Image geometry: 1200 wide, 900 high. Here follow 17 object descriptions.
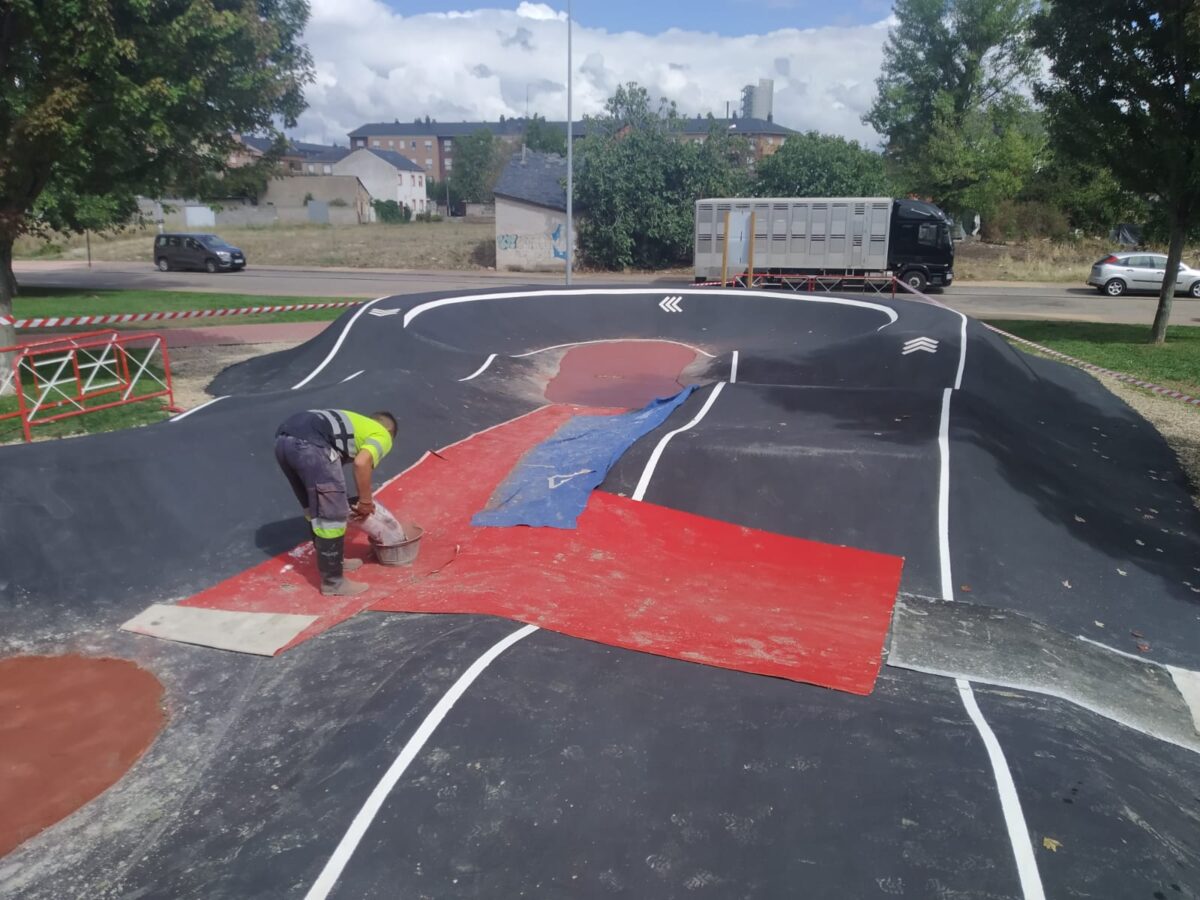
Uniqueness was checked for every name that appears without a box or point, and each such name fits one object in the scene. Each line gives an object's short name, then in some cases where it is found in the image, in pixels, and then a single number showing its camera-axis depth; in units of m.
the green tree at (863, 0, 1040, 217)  42.41
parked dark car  38.31
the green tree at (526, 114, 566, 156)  92.42
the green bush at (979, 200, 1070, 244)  43.69
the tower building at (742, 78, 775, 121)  100.00
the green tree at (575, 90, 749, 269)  38.81
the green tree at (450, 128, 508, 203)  92.81
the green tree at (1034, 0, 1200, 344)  16.67
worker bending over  6.63
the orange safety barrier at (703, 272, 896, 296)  28.55
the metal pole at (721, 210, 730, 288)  28.17
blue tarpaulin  8.59
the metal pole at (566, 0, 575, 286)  28.41
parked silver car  31.20
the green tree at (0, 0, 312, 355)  11.00
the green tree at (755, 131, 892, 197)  38.66
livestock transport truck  28.44
